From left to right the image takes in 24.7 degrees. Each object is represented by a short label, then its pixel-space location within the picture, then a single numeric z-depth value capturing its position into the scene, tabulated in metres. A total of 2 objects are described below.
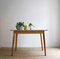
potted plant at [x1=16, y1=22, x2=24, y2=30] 2.93
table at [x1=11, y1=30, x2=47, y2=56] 2.73
